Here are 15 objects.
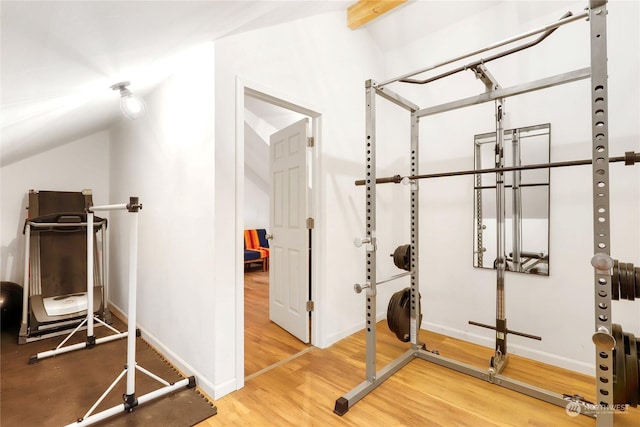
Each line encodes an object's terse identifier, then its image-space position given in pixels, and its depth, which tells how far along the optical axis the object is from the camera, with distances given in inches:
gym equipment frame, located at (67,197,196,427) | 68.8
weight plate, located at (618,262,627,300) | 49.6
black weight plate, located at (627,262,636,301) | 49.1
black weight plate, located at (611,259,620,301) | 50.0
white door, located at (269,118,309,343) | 108.3
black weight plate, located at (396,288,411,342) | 91.2
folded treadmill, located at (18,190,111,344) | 115.6
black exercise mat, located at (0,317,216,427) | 68.9
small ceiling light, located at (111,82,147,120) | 81.8
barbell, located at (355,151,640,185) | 51.4
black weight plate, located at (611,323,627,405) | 48.9
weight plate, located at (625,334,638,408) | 48.7
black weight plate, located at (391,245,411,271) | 95.6
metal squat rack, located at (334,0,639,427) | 48.5
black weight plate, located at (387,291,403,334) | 90.9
